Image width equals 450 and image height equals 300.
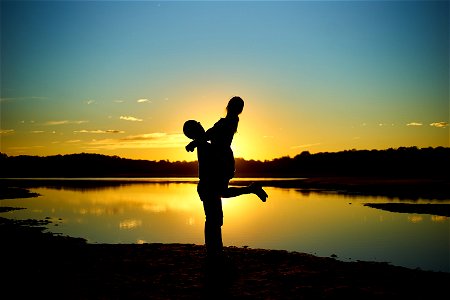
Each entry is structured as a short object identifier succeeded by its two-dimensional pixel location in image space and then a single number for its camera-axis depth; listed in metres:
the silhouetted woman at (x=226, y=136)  8.07
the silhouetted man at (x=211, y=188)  8.19
